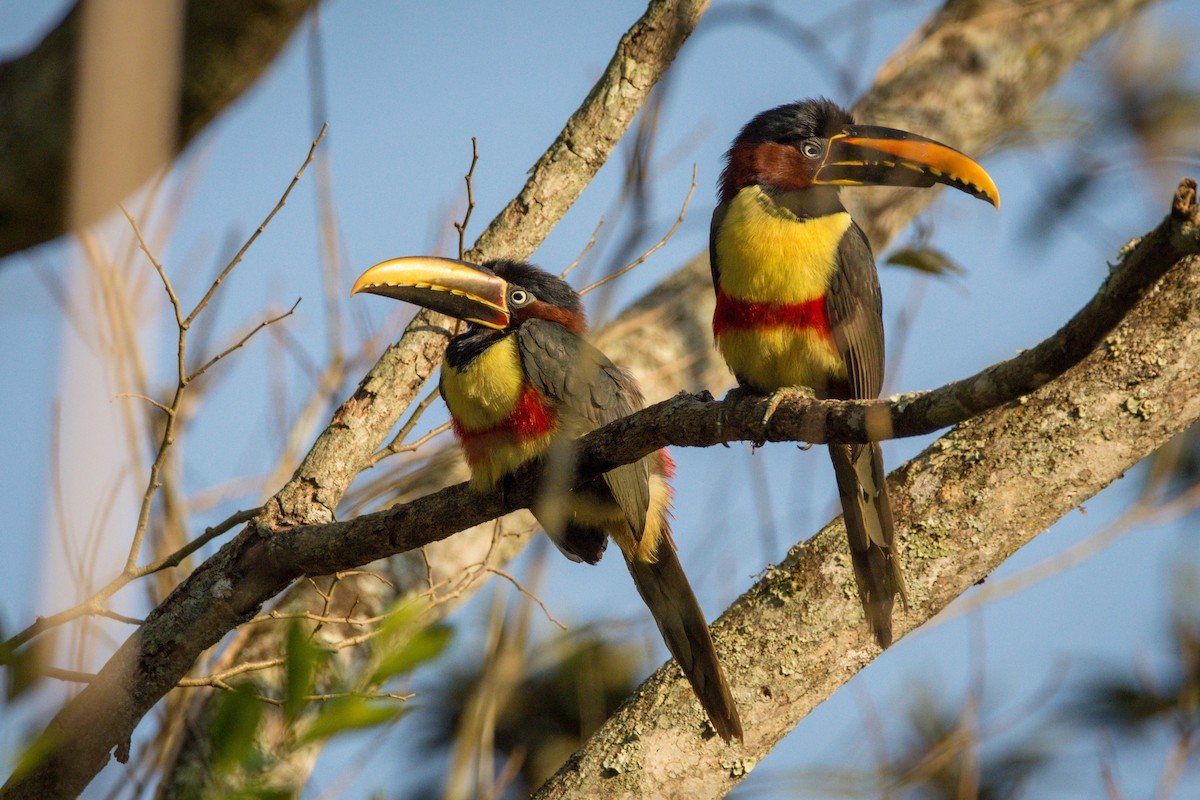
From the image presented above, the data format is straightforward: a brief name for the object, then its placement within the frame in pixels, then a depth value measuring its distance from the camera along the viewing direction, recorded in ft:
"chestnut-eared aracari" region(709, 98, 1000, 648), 26.63
